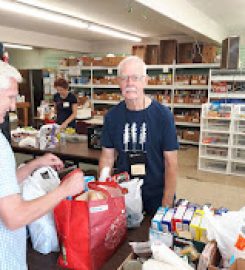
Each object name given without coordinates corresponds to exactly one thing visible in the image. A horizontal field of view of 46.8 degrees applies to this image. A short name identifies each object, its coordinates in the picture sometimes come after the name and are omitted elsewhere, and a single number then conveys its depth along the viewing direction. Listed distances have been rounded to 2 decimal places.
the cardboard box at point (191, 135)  7.15
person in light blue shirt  0.94
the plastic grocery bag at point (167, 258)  0.95
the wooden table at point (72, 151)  3.09
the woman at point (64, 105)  4.71
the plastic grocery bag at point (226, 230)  1.06
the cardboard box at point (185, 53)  7.42
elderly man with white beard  1.80
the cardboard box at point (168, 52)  7.42
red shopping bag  1.12
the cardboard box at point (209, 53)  6.95
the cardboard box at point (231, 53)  5.26
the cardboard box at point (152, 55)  7.66
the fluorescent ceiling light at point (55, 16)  4.56
